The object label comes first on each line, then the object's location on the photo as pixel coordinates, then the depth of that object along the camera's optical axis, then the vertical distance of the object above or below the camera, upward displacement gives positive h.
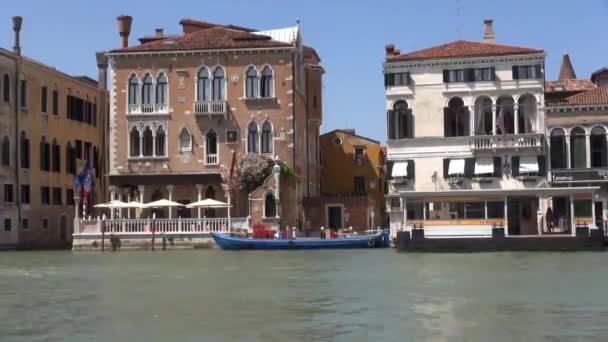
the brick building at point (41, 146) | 43.94 +3.55
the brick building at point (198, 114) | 45.78 +4.76
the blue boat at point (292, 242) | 41.28 -0.79
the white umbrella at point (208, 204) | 42.38 +0.79
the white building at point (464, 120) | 42.62 +4.09
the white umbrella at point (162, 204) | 42.66 +0.83
